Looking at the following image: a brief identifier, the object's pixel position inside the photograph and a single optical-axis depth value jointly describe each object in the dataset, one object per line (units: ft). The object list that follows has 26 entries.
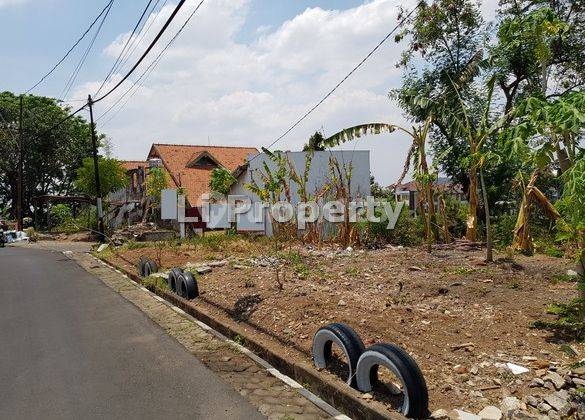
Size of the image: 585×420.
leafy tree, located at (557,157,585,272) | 15.31
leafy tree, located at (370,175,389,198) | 85.08
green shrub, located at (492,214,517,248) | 45.03
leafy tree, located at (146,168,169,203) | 95.14
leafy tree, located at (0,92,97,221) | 137.18
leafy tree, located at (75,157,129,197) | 112.27
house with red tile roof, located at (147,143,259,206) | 104.16
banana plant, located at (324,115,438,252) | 43.67
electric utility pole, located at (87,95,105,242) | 88.29
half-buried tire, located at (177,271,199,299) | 33.06
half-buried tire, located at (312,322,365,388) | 17.06
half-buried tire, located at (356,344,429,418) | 14.06
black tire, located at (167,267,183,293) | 35.94
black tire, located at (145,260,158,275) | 44.42
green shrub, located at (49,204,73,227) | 135.23
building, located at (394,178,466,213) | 51.83
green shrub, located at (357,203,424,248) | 52.19
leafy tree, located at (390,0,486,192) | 52.29
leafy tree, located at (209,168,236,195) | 84.43
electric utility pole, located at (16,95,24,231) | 120.37
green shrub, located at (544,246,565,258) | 19.81
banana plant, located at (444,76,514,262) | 33.34
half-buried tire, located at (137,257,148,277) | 45.85
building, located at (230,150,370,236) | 77.20
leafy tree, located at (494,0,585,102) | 49.39
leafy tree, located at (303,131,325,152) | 79.75
